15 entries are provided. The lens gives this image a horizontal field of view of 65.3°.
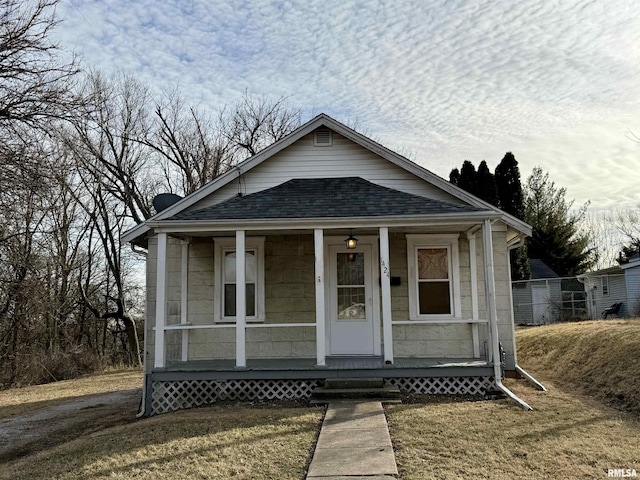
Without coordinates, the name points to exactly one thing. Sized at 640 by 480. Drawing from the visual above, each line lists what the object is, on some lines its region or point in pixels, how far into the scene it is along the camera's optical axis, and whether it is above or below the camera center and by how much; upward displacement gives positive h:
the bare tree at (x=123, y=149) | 22.88 +7.81
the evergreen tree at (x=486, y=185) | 28.48 +6.91
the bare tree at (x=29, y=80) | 10.28 +5.06
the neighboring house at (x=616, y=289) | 21.64 +0.75
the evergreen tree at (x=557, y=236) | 31.59 +4.42
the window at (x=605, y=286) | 24.42 +0.95
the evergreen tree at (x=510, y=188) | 29.27 +6.89
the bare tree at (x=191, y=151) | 26.81 +8.87
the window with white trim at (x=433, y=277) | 9.88 +0.62
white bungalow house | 9.55 +0.88
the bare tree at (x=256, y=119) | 28.97 +11.11
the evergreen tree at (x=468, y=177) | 28.75 +7.46
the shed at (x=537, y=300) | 23.27 +0.28
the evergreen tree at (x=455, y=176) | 29.95 +7.93
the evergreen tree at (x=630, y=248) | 32.81 +3.76
